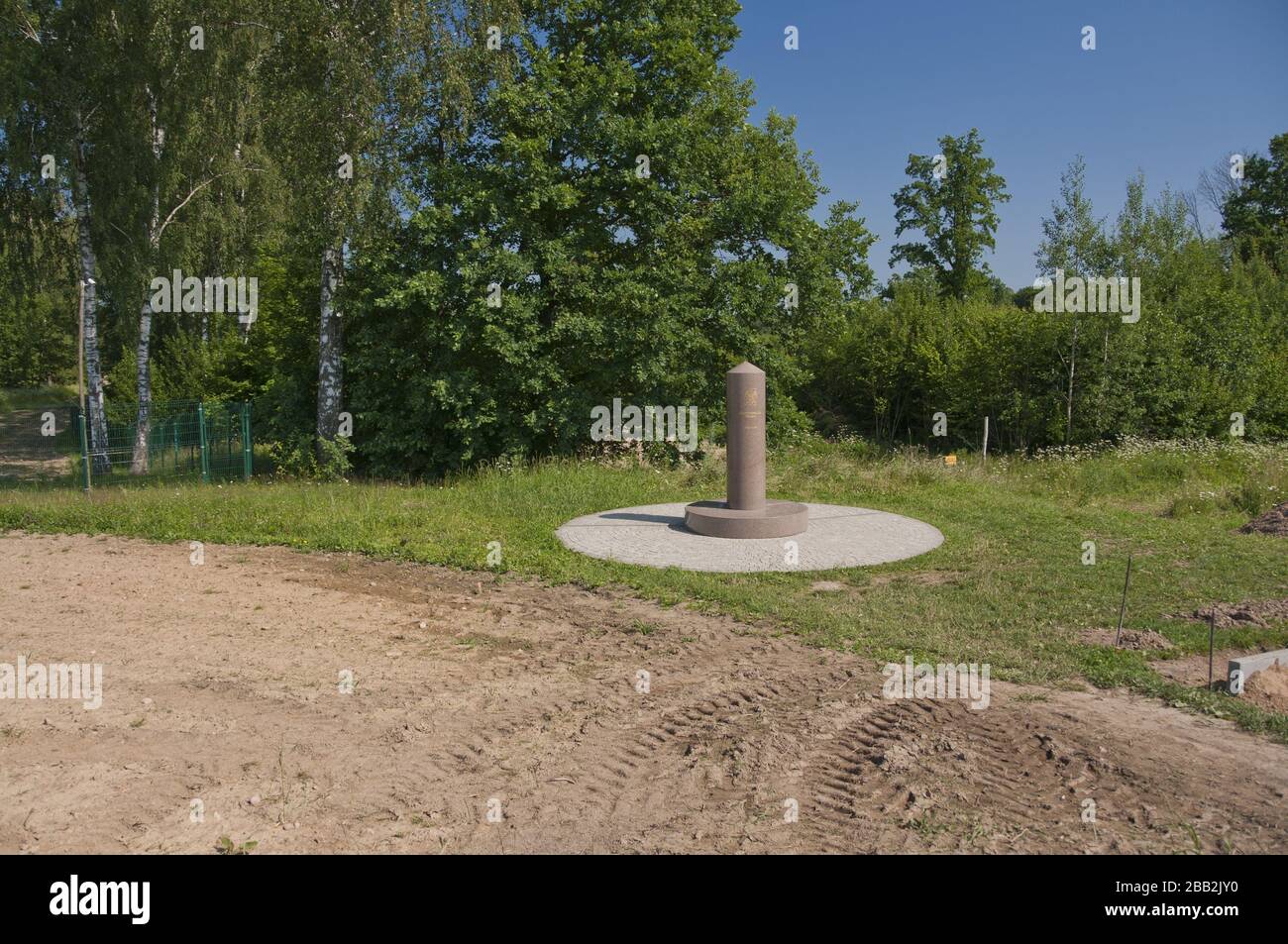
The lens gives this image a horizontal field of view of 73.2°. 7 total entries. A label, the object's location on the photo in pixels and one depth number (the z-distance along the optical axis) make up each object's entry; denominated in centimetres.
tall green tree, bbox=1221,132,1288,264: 3902
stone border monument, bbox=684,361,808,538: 1222
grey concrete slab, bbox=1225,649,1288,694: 603
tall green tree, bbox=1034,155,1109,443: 1998
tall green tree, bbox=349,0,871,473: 1680
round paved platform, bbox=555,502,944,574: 1045
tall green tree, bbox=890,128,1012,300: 3691
